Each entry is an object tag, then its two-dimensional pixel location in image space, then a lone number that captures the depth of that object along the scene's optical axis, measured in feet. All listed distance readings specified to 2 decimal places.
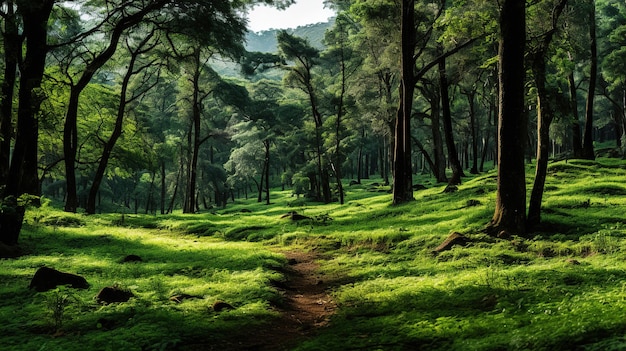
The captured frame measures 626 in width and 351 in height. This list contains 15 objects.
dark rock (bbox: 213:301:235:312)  24.45
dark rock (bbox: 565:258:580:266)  27.03
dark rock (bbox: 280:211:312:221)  70.44
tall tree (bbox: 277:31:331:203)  118.01
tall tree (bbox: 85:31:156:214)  81.97
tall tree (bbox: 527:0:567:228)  37.58
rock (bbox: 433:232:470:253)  37.42
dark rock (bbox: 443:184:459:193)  74.36
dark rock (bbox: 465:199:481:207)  56.04
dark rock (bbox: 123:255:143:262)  40.96
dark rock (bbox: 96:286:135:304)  24.84
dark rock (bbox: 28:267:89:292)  27.17
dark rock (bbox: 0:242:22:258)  40.16
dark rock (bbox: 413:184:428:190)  109.45
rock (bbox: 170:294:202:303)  25.69
